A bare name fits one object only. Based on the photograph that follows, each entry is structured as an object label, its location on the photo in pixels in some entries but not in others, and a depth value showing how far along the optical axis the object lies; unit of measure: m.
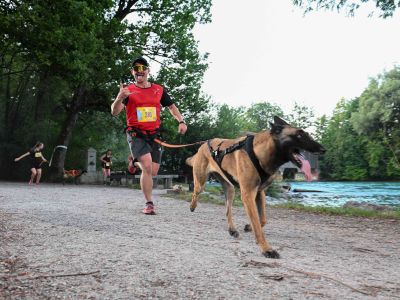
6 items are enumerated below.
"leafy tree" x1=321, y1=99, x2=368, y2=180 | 55.03
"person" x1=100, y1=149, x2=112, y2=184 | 22.45
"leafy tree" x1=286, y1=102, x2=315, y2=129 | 58.52
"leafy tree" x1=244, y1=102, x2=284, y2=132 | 78.75
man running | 7.08
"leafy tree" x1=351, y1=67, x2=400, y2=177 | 42.31
